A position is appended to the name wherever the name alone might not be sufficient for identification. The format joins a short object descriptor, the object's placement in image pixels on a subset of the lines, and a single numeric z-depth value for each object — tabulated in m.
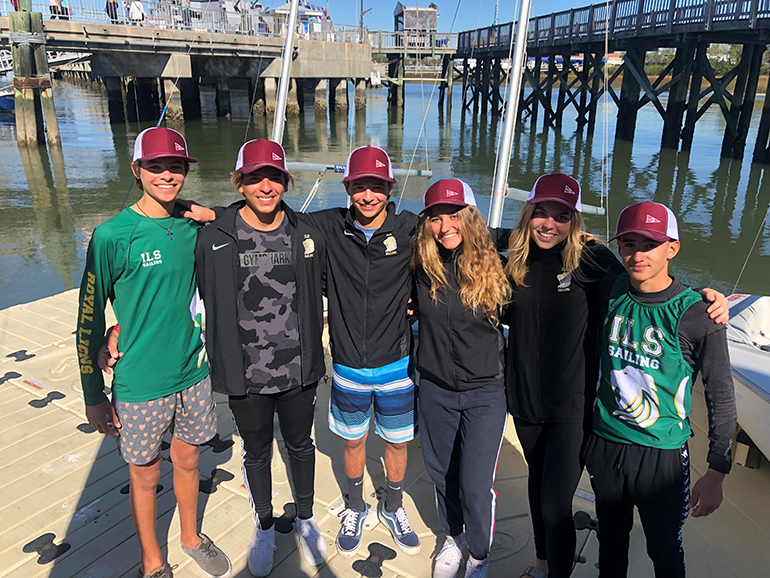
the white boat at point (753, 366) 3.22
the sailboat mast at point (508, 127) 5.11
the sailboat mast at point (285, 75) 6.04
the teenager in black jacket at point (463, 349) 2.31
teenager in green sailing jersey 1.92
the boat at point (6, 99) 28.81
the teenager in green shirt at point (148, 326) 2.17
